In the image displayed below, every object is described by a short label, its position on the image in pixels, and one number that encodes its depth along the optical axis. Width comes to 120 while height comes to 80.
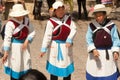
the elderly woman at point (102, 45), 5.18
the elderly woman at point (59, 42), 5.58
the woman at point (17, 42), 5.45
